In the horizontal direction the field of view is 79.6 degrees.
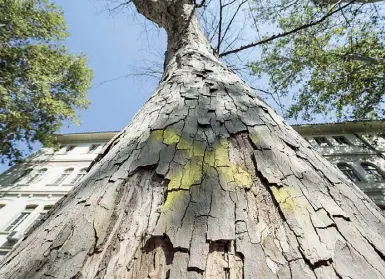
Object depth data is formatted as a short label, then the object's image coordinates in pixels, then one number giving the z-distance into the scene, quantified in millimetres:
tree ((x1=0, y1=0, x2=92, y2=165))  10461
